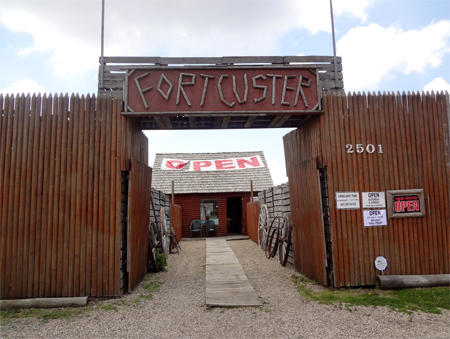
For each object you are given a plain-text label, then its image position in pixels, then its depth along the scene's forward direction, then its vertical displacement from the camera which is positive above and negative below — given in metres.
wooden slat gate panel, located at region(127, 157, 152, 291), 6.31 -0.23
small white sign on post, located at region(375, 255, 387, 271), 6.19 -1.12
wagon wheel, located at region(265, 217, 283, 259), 9.73 -1.06
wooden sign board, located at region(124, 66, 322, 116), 6.32 +2.27
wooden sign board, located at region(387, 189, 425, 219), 6.33 +0.01
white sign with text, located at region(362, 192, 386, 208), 6.34 +0.08
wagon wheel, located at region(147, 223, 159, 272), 8.18 -1.05
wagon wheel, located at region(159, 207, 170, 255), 10.42 -0.80
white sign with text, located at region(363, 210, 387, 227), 6.30 -0.27
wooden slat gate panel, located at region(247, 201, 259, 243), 13.97 -0.60
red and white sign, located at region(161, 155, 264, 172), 21.49 +2.89
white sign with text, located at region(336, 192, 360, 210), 6.30 +0.07
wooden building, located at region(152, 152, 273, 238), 19.44 +1.57
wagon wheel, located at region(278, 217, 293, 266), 8.38 -0.94
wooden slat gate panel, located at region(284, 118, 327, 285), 6.54 +0.09
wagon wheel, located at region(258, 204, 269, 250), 11.60 -0.69
